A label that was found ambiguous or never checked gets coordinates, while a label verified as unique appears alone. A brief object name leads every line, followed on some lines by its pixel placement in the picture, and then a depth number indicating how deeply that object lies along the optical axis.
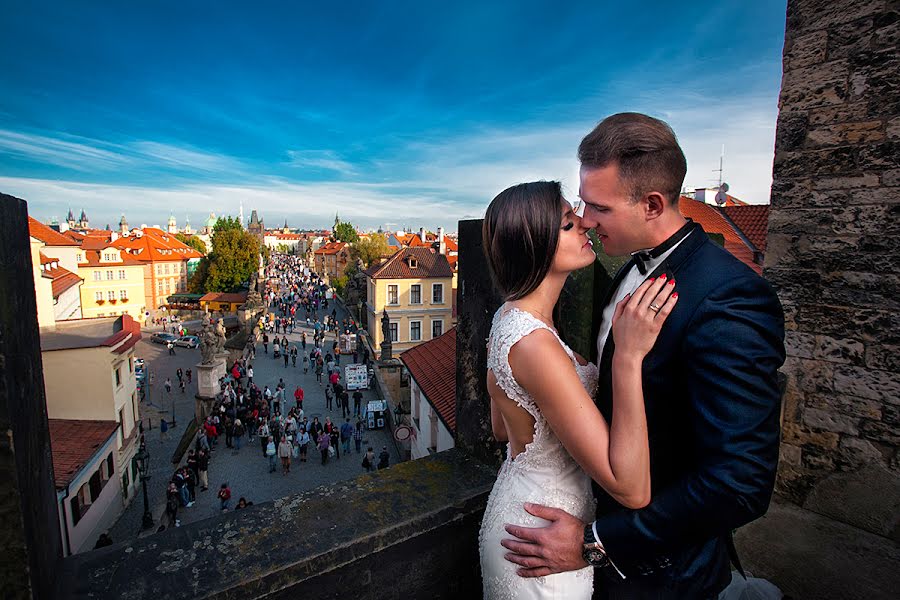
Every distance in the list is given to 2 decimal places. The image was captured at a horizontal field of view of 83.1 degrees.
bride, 1.29
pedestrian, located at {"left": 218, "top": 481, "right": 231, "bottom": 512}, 12.19
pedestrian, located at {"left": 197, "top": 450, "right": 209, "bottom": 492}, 13.94
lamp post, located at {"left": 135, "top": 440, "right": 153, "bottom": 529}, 11.81
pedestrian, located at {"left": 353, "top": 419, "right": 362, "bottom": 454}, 16.95
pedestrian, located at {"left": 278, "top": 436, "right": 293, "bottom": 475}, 14.41
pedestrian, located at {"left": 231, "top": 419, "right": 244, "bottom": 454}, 16.58
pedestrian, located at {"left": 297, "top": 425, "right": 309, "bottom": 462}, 15.71
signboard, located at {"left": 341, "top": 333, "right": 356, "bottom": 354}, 31.04
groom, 1.22
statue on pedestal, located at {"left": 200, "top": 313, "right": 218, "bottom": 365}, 21.55
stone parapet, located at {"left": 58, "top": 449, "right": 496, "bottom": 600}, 1.45
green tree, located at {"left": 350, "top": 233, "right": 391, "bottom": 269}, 50.34
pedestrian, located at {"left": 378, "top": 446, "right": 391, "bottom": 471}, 14.73
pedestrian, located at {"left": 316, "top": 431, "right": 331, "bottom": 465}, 15.33
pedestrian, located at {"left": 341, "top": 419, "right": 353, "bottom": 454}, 16.30
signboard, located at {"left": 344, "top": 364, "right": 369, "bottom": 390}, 21.08
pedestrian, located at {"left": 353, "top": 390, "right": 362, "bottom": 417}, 19.86
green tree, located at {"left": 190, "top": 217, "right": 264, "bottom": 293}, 56.25
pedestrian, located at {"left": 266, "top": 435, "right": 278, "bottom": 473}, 14.93
